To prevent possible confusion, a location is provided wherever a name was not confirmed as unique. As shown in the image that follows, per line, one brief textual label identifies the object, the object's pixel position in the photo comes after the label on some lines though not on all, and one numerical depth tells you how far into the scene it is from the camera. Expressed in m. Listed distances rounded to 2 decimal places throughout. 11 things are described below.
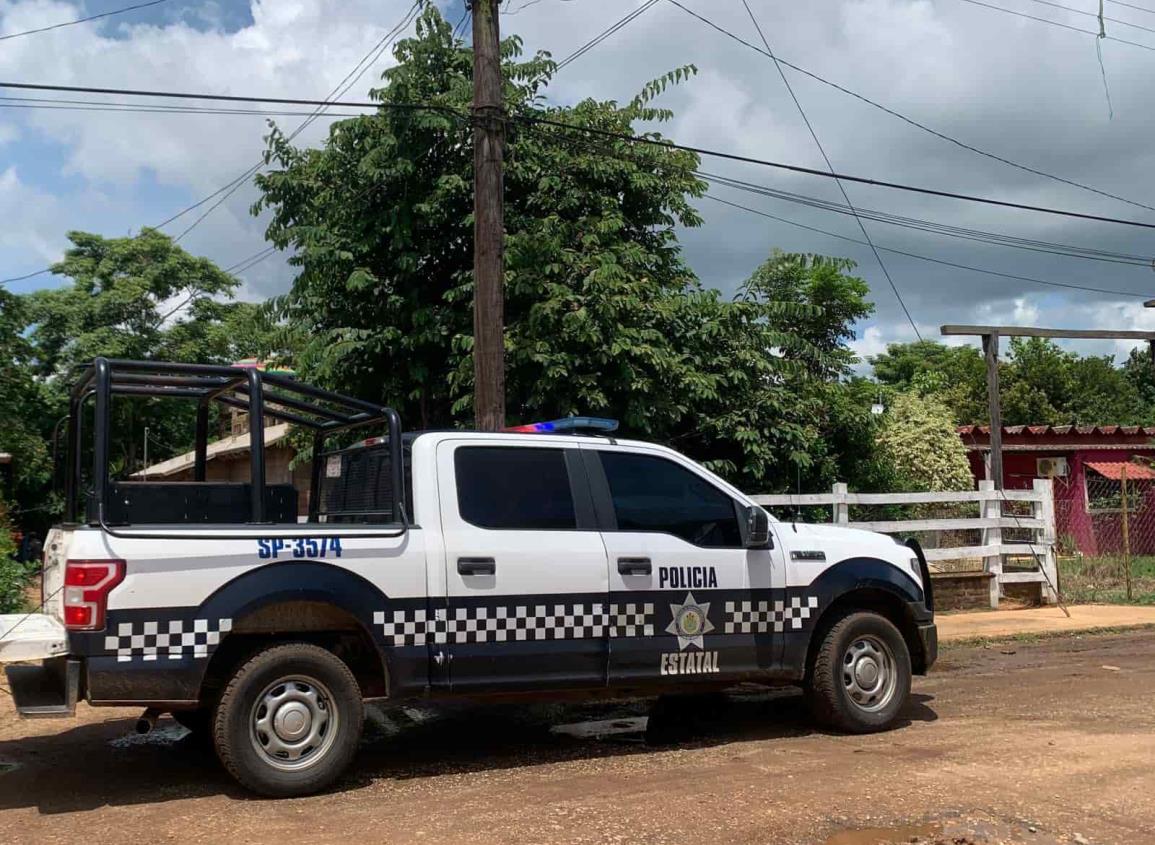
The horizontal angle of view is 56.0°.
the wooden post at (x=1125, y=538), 14.61
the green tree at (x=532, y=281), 11.90
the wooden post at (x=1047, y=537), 14.16
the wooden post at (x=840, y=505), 12.63
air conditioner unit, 27.44
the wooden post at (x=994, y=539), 13.93
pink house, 24.17
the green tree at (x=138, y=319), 27.75
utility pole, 9.83
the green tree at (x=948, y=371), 40.12
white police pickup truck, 5.52
